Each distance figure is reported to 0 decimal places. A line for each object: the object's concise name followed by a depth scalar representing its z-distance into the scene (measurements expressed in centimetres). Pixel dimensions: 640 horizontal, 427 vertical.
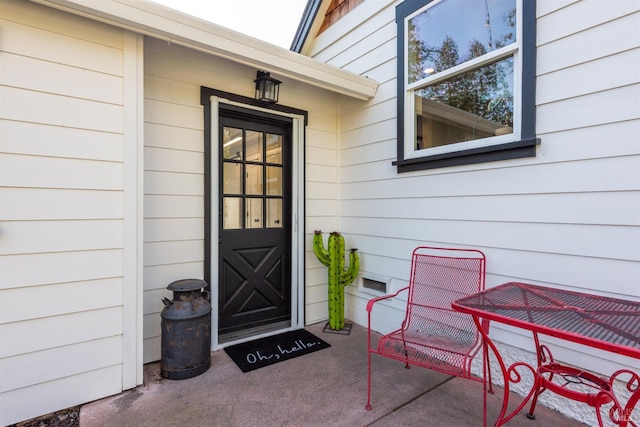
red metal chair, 190
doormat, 253
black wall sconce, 285
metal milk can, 226
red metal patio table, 122
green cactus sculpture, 316
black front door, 293
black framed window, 208
